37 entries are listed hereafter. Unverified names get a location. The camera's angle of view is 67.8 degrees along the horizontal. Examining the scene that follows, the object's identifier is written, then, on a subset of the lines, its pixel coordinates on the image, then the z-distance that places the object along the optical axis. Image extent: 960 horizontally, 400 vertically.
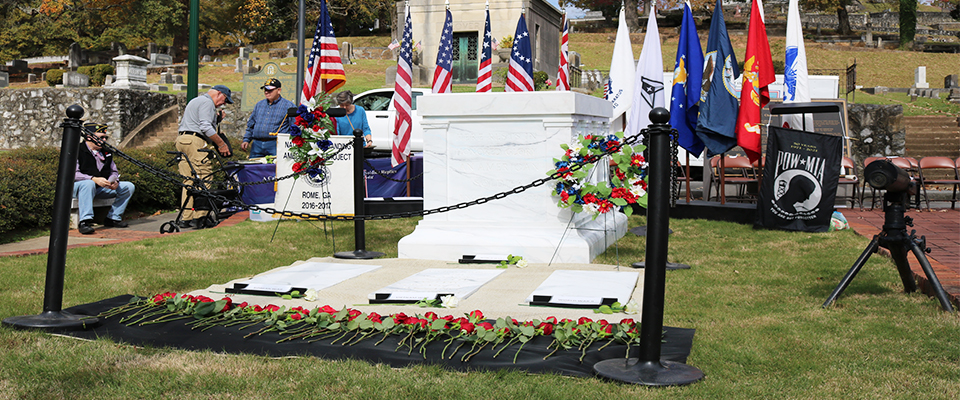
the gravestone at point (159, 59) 43.75
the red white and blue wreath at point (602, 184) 6.66
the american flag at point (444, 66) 12.34
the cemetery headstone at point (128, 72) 23.69
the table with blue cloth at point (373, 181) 10.88
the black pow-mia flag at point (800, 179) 8.73
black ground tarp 3.70
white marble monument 7.03
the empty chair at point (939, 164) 11.27
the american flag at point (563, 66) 13.76
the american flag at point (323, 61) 11.43
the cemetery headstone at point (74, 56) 45.13
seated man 9.11
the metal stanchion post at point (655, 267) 3.56
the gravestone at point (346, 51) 40.06
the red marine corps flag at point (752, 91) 9.54
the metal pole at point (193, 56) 12.18
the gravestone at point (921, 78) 34.53
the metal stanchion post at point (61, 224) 4.50
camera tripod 4.55
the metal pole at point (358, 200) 7.23
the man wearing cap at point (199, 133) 9.52
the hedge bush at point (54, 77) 35.81
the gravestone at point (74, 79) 30.00
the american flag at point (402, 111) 11.60
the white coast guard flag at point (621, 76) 12.49
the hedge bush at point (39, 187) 8.49
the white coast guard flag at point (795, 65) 12.73
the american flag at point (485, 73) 12.62
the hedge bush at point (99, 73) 34.19
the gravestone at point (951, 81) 35.41
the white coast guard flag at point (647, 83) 10.92
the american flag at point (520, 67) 12.22
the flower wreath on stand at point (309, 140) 8.35
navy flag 9.59
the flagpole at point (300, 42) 12.49
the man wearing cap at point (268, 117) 10.66
